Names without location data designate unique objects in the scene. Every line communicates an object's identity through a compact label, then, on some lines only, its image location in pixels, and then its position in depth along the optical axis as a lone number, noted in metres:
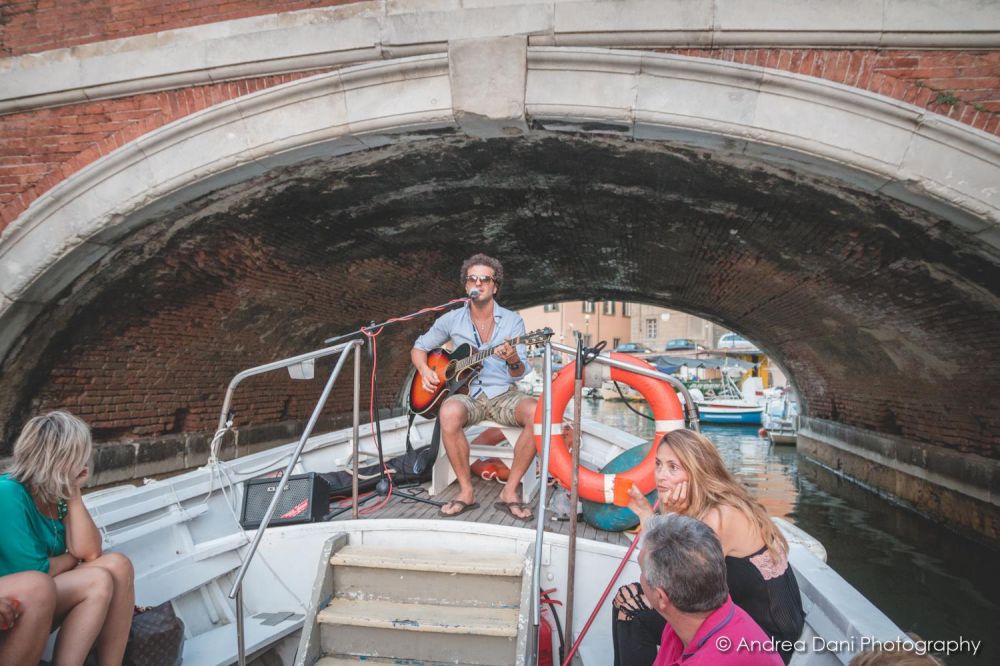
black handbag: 2.30
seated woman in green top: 2.10
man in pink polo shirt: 1.56
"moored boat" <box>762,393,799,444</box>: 15.20
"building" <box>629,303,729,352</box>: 38.59
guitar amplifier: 3.14
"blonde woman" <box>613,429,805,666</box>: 2.03
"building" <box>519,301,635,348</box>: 37.31
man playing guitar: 3.36
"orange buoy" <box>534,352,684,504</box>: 2.96
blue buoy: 3.02
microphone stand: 3.22
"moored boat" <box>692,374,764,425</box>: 20.08
